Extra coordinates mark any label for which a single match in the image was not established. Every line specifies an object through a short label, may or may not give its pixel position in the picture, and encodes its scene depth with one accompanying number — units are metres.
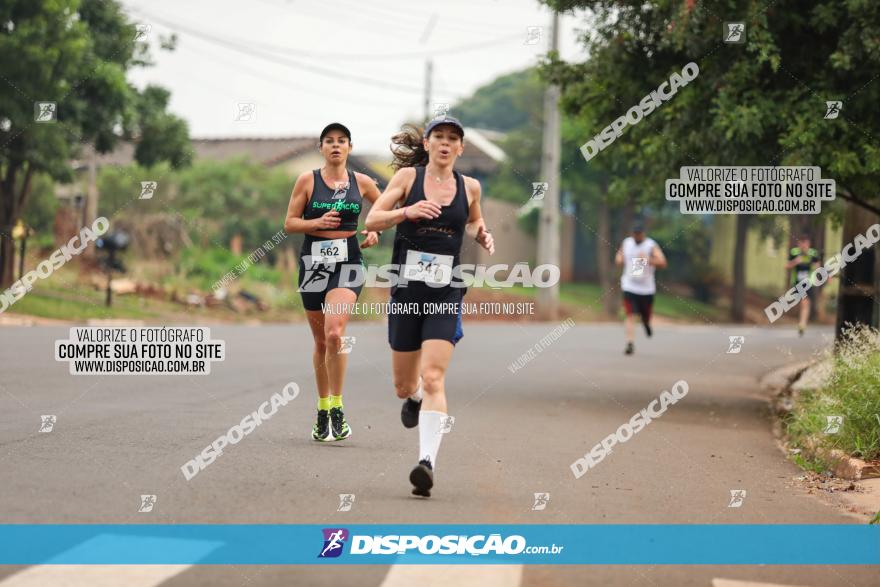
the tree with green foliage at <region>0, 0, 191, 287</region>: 25.75
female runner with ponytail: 7.94
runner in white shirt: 20.24
